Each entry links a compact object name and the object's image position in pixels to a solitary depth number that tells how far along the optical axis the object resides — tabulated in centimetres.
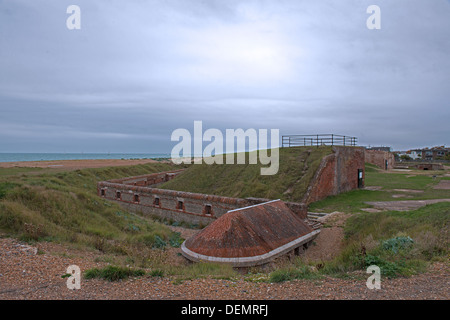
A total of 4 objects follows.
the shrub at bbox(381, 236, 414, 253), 666
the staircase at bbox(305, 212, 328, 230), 1282
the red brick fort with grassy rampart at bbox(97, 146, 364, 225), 1580
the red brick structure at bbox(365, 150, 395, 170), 4747
